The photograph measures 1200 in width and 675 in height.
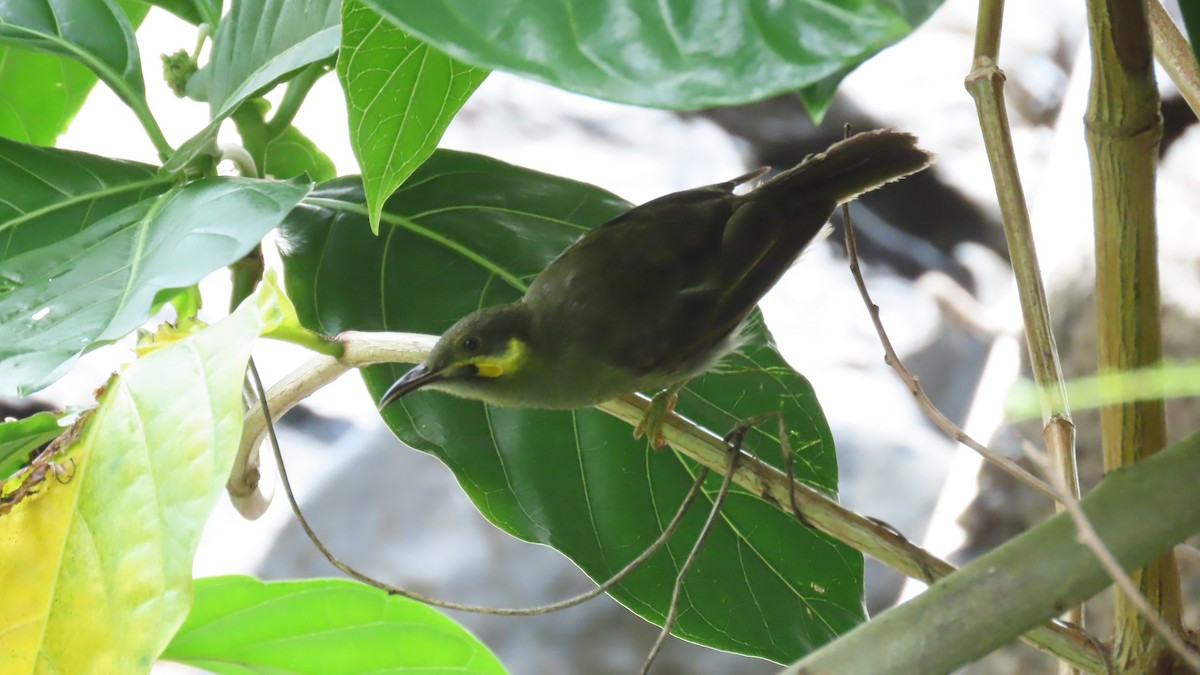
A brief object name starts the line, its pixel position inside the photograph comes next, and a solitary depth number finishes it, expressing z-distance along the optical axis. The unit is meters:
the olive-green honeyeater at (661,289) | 5.22
